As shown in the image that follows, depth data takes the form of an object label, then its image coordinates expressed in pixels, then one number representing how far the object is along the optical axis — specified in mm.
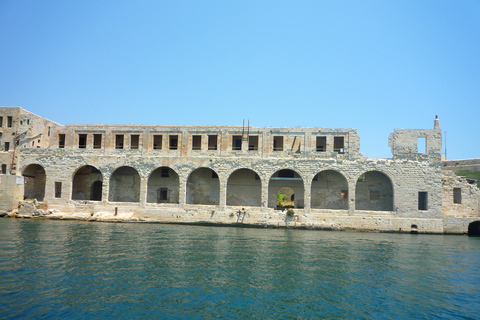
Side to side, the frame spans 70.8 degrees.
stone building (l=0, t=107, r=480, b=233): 24812
